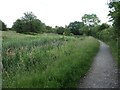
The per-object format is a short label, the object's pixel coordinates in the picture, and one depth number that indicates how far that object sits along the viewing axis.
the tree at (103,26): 28.39
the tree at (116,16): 7.42
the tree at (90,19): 41.28
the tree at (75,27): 41.94
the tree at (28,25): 33.09
